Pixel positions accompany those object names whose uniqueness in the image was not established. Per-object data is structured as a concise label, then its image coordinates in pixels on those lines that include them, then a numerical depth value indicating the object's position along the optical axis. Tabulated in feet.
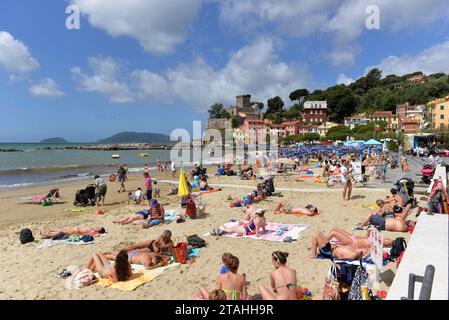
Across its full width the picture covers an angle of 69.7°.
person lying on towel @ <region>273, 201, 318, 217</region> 30.63
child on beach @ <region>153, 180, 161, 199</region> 45.34
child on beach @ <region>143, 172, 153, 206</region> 38.19
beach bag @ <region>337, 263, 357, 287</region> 14.43
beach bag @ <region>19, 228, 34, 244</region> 24.80
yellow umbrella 33.81
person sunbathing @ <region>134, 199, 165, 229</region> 29.37
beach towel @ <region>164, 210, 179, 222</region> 31.22
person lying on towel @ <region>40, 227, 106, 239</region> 25.80
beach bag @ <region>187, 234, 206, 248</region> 22.57
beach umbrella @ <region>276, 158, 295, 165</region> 72.35
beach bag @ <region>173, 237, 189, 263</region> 19.61
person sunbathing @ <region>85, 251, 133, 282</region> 16.97
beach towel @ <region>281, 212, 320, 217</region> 30.57
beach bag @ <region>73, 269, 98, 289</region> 16.75
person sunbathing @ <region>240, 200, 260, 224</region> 26.34
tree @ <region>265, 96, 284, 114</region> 392.06
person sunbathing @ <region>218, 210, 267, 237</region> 24.64
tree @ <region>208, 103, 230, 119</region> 424.34
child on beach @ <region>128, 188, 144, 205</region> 40.34
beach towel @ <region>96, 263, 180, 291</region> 16.52
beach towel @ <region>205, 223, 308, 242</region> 23.91
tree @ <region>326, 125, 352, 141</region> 198.59
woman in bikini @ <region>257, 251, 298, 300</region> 12.98
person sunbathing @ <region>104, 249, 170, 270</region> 18.81
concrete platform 7.51
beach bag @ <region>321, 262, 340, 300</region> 13.25
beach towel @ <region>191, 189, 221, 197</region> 41.95
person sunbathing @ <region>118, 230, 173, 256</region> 20.24
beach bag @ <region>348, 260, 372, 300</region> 13.10
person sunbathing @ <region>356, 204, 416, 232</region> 23.20
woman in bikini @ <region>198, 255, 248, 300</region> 13.28
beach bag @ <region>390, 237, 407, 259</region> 17.92
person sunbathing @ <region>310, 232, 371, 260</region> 18.43
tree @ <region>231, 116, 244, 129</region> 355.11
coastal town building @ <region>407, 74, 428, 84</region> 322.75
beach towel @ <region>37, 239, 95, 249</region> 23.76
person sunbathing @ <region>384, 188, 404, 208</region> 27.96
